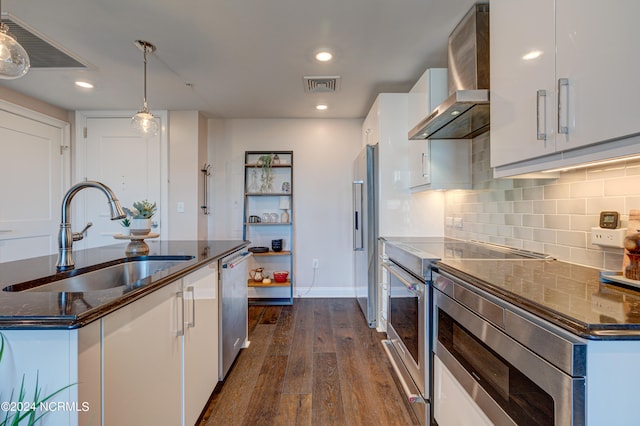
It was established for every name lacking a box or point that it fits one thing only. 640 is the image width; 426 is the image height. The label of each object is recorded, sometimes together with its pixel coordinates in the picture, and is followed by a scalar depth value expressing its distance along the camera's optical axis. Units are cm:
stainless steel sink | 113
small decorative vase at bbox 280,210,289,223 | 386
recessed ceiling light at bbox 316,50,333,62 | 233
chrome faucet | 136
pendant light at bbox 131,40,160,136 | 238
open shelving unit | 382
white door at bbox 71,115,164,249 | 369
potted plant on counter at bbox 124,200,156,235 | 189
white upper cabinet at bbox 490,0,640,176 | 86
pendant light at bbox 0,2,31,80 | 142
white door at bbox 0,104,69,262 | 302
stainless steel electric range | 158
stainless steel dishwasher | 194
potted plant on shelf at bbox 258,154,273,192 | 382
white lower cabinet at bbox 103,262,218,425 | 90
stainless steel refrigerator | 293
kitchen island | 73
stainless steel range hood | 159
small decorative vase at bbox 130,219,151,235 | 189
